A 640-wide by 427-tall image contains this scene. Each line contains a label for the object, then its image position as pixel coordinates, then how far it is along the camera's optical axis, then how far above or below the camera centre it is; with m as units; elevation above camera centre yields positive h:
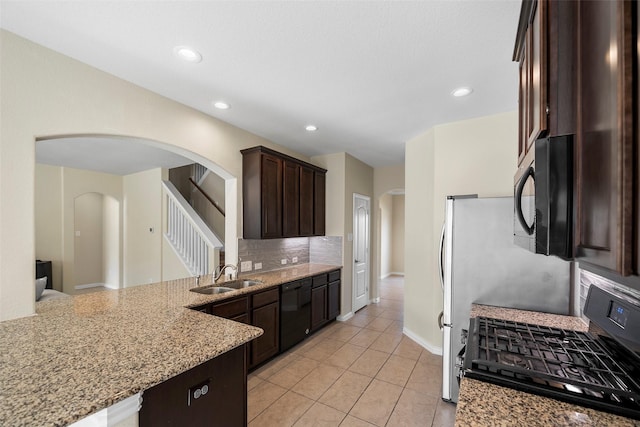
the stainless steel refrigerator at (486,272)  1.99 -0.45
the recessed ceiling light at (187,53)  1.92 +1.12
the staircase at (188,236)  4.61 -0.42
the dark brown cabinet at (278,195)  3.44 +0.23
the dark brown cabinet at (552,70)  0.76 +0.42
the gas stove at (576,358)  0.91 -0.60
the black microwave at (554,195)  0.72 +0.04
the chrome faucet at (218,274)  3.06 -0.67
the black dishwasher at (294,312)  3.39 -1.27
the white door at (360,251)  4.99 -0.72
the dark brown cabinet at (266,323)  2.97 -1.24
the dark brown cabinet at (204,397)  1.26 -0.92
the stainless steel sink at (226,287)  2.90 -0.82
